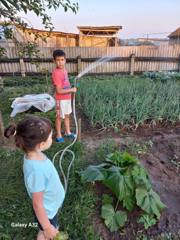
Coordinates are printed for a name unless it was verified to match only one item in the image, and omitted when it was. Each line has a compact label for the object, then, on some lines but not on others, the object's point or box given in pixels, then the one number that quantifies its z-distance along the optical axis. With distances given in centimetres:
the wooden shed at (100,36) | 1211
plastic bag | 392
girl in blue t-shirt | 106
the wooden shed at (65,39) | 1150
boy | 252
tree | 164
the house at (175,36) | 1815
